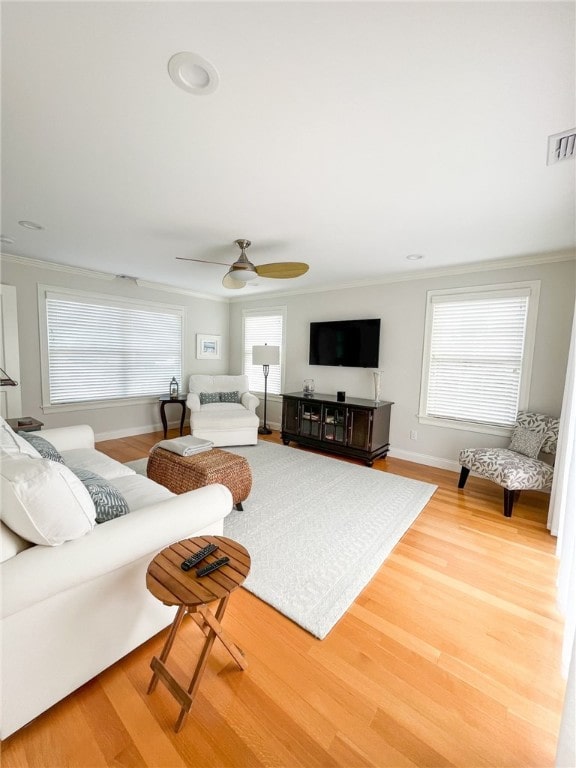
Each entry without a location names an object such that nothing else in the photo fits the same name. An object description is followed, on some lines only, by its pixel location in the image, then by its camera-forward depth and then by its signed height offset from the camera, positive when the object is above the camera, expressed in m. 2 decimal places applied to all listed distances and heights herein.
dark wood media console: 3.98 -0.89
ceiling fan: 2.90 +0.84
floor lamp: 5.09 +0.03
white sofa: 1.03 -0.92
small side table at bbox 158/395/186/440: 4.84 -0.77
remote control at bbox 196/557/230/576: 1.21 -0.85
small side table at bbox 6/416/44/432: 3.11 -0.78
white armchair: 4.29 -0.81
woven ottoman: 2.42 -0.95
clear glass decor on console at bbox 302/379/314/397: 4.80 -0.44
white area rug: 1.79 -1.34
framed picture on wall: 5.77 +0.16
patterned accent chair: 2.71 -0.89
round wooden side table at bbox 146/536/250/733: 1.12 -0.87
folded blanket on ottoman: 2.69 -0.82
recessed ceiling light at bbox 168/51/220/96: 1.14 +1.09
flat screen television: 4.33 +0.25
